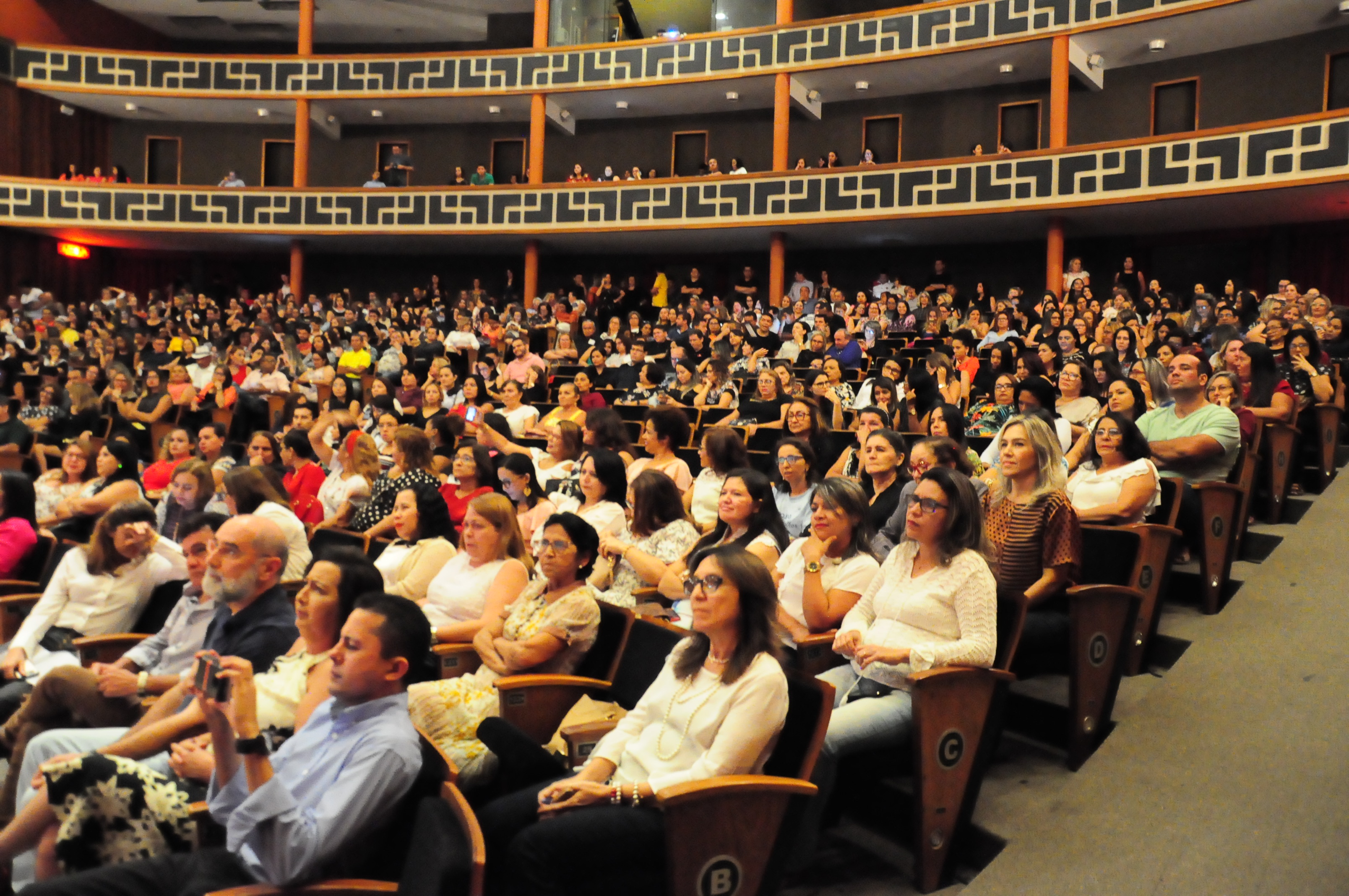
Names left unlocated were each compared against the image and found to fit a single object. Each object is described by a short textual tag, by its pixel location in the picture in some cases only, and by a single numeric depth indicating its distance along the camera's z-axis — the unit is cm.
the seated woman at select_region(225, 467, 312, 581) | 342
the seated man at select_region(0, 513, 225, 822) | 251
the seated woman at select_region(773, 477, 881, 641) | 268
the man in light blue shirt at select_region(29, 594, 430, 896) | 162
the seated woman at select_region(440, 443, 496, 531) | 411
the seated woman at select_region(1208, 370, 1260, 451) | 408
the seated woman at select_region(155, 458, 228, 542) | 394
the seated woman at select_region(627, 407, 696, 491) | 450
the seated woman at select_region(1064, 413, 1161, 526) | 324
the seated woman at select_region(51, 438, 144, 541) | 434
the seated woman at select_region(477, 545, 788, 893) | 183
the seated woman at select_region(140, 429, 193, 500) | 536
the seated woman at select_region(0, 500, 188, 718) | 305
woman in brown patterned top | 279
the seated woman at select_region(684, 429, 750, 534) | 399
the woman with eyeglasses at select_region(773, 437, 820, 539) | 376
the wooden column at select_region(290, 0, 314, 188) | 1388
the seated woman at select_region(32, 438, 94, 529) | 498
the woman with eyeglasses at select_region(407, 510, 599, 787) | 246
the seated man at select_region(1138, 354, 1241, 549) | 371
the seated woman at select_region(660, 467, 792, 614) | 301
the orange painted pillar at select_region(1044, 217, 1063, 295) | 1048
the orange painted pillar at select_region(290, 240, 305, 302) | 1389
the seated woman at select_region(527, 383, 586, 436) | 624
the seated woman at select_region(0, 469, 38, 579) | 362
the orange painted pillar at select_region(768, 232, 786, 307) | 1198
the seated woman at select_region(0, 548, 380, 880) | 187
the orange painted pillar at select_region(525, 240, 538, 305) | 1325
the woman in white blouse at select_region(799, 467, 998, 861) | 228
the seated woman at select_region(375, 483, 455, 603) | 323
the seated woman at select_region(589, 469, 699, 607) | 334
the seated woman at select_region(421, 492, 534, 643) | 288
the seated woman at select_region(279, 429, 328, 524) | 477
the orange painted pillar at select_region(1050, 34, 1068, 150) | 1041
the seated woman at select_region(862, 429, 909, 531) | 355
